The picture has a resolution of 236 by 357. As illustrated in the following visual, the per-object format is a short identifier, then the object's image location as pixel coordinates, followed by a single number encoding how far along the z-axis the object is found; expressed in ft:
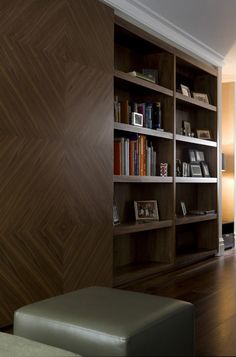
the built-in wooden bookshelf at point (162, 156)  13.98
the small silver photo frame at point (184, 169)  17.56
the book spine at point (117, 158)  13.37
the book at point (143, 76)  13.88
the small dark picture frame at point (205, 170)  18.79
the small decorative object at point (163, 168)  15.57
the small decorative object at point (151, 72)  15.55
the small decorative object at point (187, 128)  18.32
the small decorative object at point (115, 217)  13.65
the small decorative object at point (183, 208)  18.00
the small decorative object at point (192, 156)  18.42
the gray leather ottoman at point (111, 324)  5.45
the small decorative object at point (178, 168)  17.25
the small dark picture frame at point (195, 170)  18.01
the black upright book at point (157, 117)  15.37
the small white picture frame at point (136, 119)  13.98
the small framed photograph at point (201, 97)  18.12
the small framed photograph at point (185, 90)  17.12
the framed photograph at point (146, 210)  15.11
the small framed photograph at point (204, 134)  18.89
